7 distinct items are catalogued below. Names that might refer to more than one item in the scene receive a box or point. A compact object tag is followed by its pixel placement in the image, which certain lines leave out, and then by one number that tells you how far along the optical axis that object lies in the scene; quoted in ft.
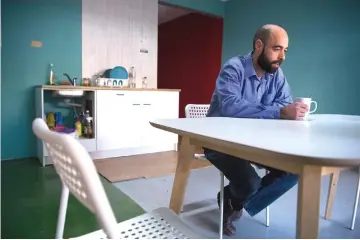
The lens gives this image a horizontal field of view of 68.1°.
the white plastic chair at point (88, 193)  1.35
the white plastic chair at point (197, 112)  5.20
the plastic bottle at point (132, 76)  12.30
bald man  3.93
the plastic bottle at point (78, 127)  10.05
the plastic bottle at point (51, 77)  10.33
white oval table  1.66
